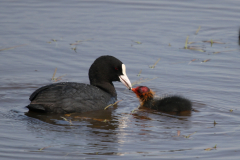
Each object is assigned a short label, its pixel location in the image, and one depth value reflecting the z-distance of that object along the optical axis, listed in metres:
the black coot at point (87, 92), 12.36
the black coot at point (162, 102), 13.27
